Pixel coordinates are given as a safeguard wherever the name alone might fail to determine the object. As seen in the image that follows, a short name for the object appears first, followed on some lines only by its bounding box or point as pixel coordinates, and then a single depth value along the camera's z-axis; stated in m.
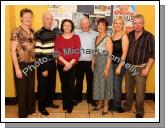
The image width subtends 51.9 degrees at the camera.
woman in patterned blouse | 1.58
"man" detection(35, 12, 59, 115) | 1.62
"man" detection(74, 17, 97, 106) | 1.69
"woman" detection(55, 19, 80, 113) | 1.64
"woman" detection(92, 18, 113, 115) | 1.65
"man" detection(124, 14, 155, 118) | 1.62
